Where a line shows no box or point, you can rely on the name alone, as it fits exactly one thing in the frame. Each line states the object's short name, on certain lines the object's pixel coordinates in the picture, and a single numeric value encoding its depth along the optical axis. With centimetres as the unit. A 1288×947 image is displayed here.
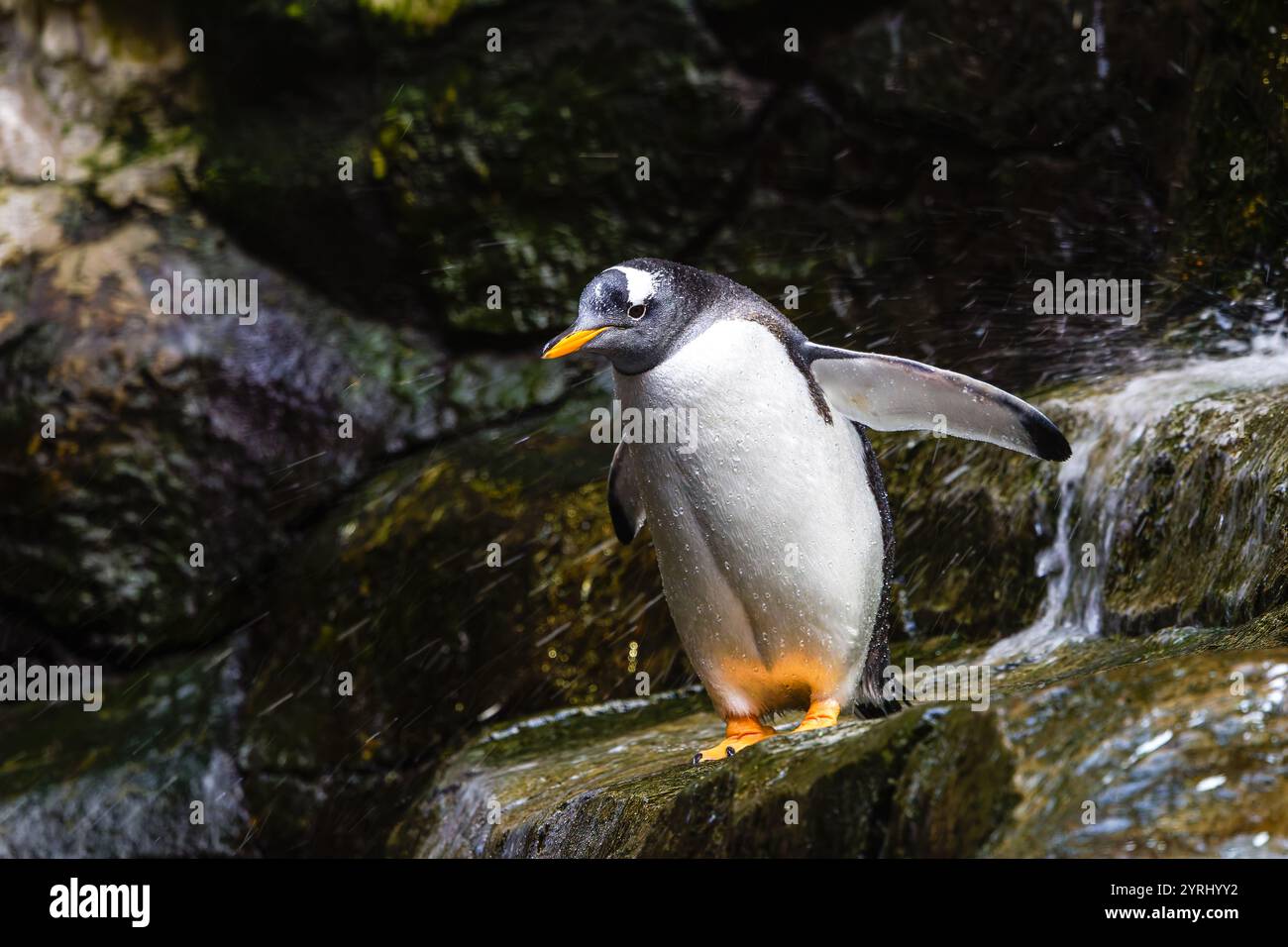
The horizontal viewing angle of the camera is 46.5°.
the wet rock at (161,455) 554
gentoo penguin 290
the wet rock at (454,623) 443
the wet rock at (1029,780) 170
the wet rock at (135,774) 482
